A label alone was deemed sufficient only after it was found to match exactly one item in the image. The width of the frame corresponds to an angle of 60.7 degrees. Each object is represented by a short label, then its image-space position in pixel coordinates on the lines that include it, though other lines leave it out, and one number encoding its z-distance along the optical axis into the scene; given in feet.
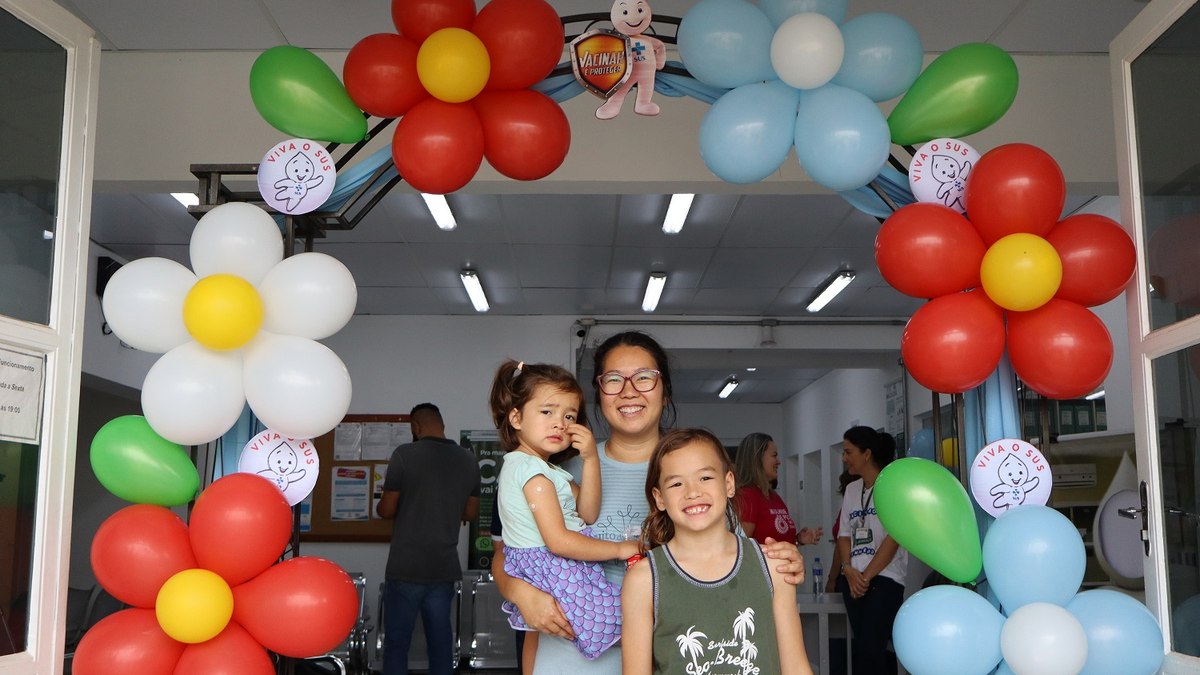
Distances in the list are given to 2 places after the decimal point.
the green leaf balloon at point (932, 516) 7.70
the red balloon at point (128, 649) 7.24
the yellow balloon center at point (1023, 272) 7.61
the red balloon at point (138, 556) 7.43
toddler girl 7.62
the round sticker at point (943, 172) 8.53
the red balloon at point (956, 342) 7.79
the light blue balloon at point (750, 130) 8.29
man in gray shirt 16.81
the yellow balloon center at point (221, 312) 7.62
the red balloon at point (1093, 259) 7.86
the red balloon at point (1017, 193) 7.81
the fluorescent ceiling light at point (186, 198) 18.66
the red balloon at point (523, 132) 8.62
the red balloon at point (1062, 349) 7.69
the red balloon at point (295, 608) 7.47
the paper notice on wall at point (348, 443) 29.71
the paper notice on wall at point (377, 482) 29.35
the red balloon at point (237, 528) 7.52
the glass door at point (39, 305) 7.72
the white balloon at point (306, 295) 8.04
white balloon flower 7.74
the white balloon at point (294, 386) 7.82
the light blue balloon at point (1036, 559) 7.42
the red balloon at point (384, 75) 8.54
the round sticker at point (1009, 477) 7.95
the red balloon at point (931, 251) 7.93
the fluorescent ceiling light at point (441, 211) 19.27
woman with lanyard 15.94
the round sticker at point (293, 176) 8.80
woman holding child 7.70
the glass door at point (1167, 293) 8.05
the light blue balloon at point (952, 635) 7.37
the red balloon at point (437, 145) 8.38
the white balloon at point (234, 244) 8.10
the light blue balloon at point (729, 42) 8.38
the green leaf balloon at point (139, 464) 7.80
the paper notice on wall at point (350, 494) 29.35
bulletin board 29.25
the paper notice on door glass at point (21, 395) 7.67
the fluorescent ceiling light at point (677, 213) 19.13
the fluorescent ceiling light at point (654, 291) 25.58
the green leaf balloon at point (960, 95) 8.25
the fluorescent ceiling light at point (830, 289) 25.32
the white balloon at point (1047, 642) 7.09
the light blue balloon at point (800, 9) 8.49
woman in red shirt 16.87
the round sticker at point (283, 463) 8.18
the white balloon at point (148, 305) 7.86
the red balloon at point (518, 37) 8.49
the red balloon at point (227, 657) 7.28
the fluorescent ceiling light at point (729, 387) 44.45
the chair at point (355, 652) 23.48
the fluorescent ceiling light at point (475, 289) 25.49
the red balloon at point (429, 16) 8.60
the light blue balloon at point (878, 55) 8.38
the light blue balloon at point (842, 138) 8.09
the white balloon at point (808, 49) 8.07
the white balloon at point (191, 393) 7.73
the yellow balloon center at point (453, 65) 8.21
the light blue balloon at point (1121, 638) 7.23
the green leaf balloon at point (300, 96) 8.59
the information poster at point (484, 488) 28.71
